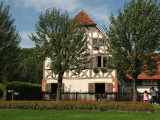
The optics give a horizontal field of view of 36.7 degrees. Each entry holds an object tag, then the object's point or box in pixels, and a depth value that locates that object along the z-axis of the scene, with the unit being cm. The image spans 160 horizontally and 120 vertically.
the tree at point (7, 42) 2077
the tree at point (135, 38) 1752
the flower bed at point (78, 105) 1511
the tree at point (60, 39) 1900
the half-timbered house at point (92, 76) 2431
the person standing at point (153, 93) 2170
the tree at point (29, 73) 4478
